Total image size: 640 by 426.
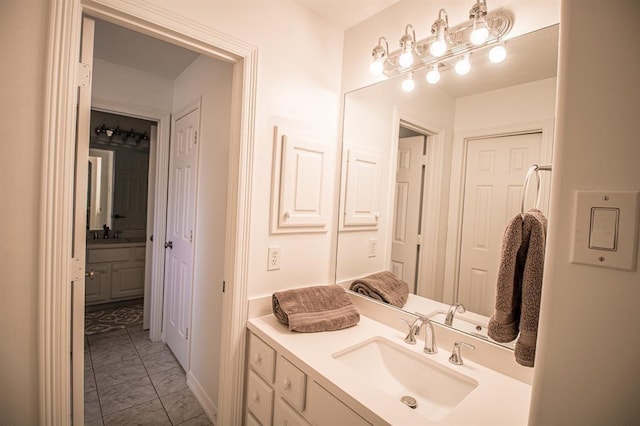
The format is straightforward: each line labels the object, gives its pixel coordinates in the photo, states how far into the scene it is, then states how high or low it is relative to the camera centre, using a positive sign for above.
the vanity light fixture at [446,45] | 1.12 +0.71
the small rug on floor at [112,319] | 2.95 -1.34
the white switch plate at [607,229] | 0.52 -0.01
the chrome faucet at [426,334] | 1.22 -0.52
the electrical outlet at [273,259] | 1.53 -0.29
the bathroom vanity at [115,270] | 3.34 -0.90
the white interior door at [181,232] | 2.24 -0.29
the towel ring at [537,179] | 0.87 +0.13
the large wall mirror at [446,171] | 1.10 +0.19
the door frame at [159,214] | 2.65 -0.17
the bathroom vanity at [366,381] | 0.90 -0.60
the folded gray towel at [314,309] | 1.35 -0.50
